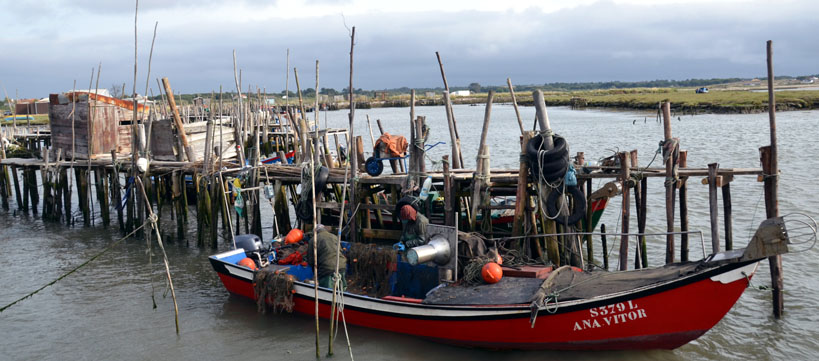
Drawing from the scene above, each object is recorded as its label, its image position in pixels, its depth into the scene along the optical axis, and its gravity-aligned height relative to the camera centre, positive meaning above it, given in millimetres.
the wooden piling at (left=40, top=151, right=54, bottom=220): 21750 -1592
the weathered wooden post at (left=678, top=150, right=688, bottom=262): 12125 -2009
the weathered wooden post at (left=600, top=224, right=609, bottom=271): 13716 -2941
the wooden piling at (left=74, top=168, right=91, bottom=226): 20844 -1559
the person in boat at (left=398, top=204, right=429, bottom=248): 11273 -1790
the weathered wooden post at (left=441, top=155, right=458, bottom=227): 12508 -1459
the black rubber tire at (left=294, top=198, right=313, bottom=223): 14609 -1765
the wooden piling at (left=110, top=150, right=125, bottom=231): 19094 -1262
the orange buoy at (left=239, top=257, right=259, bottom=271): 12598 -2547
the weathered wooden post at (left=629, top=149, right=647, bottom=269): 12148 -2085
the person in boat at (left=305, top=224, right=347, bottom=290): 10922 -2139
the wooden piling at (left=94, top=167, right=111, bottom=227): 20500 -1537
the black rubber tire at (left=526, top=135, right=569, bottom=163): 11211 -447
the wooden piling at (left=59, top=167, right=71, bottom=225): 21203 -1474
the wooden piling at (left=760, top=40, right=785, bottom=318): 10422 -1188
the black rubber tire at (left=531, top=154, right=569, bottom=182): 11258 -819
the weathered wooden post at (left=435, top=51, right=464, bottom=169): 14348 +19
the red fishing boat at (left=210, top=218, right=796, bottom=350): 8523 -2833
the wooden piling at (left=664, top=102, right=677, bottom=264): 11398 -1043
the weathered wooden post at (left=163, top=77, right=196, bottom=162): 19167 +553
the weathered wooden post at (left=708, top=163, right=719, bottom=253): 10988 -1575
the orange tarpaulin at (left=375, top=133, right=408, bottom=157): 14336 -251
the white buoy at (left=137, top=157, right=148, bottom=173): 17384 -492
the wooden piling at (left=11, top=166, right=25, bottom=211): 24266 -1712
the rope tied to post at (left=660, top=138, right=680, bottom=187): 11375 -672
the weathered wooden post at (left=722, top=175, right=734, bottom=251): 11844 -1966
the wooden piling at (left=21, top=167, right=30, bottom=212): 23481 -1513
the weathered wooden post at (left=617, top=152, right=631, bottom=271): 11516 -1275
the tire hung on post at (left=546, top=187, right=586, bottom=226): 11547 -1571
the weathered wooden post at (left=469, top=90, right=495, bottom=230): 12445 -1112
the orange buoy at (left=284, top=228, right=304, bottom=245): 13352 -2163
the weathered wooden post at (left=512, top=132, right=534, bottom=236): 11898 -1328
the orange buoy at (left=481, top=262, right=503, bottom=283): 10375 -2479
